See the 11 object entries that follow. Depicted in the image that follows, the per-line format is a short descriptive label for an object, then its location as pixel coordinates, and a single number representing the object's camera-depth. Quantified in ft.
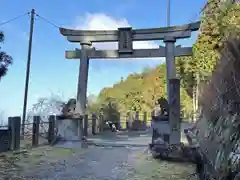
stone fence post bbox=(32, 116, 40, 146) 24.66
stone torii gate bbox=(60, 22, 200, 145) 30.89
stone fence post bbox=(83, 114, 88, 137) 32.03
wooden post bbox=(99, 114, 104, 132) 41.89
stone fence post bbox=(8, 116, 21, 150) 21.74
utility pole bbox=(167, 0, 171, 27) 53.40
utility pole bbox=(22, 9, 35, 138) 37.78
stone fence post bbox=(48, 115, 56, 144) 26.76
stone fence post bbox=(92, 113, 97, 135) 38.54
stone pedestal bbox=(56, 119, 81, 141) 25.85
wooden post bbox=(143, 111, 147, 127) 52.82
